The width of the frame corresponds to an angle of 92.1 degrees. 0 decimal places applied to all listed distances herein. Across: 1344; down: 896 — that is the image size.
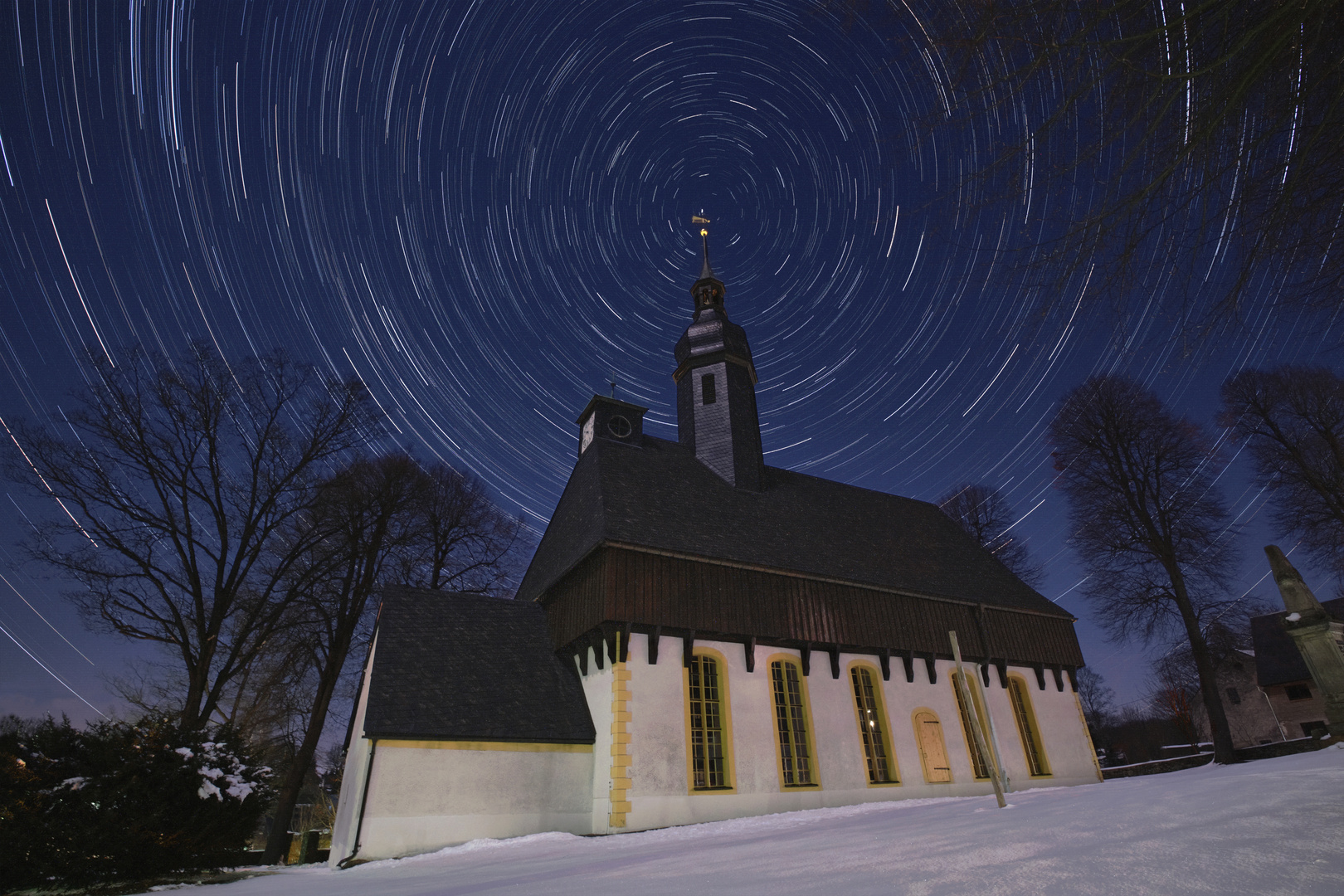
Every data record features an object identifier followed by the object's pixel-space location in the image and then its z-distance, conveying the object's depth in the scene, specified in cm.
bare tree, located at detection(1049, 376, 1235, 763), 2198
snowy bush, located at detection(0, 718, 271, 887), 944
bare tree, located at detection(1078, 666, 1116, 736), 6034
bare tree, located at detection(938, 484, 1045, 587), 3291
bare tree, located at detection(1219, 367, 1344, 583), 2128
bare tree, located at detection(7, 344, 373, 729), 1578
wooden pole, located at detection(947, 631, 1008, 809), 900
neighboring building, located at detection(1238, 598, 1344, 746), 3512
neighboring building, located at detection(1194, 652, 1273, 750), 3731
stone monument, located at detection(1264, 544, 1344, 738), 1213
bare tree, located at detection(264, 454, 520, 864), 1888
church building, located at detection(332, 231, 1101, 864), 1391
